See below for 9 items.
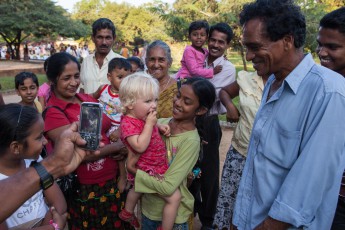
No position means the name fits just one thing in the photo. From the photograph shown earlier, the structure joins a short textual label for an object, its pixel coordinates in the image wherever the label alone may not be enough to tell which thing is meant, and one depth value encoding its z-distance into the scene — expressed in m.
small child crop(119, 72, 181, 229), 2.23
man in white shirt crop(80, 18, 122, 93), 4.05
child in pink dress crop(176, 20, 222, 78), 3.74
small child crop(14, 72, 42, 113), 4.21
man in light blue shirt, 1.38
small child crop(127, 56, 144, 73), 4.60
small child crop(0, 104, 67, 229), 1.81
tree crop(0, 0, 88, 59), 25.70
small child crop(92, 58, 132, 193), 3.08
